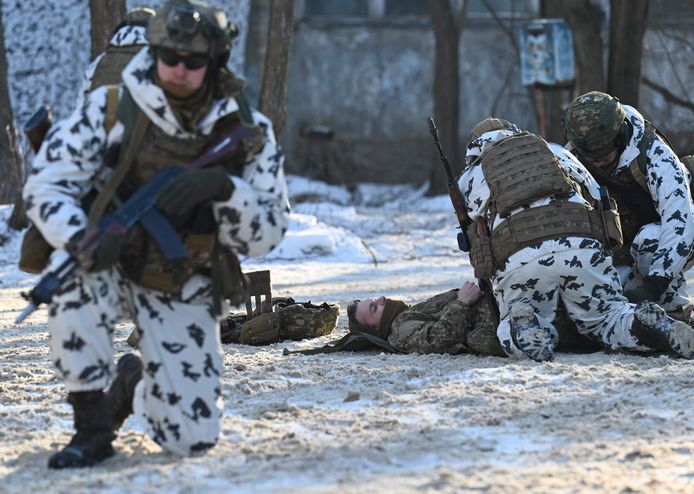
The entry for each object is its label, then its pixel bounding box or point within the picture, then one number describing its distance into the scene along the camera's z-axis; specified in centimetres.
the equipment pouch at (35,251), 913
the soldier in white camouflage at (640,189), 1442
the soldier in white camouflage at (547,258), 1315
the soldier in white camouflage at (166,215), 877
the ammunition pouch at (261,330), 1488
